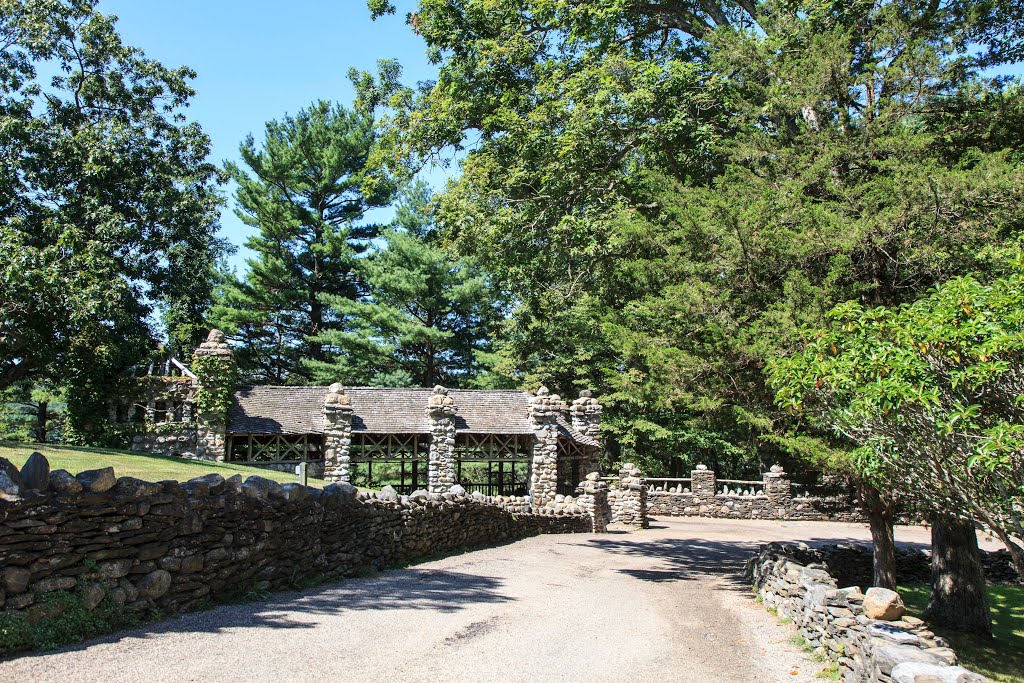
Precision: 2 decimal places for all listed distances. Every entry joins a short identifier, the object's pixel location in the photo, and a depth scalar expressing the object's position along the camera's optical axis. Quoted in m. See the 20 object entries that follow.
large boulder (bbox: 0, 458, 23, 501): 6.09
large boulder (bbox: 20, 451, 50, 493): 6.39
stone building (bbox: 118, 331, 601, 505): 24.14
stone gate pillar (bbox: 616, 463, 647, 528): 25.17
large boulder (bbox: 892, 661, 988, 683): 5.45
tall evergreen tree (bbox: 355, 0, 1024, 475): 10.79
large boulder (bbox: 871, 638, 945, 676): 6.08
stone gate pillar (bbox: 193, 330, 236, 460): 24.33
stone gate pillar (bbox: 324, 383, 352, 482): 23.80
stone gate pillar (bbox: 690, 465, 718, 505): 29.30
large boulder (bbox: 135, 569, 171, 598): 7.21
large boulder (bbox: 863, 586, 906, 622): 7.57
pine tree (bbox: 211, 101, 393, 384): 38.03
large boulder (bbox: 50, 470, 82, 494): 6.57
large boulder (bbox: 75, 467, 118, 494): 6.77
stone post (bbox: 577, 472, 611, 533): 22.38
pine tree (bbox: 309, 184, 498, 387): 35.47
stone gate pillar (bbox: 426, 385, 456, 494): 23.95
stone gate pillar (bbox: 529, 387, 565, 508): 24.67
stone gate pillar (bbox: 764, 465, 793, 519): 28.66
